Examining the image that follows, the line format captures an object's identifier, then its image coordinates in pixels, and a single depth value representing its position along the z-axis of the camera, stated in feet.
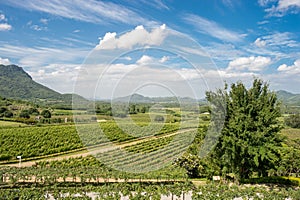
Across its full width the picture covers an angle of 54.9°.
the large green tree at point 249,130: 44.24
